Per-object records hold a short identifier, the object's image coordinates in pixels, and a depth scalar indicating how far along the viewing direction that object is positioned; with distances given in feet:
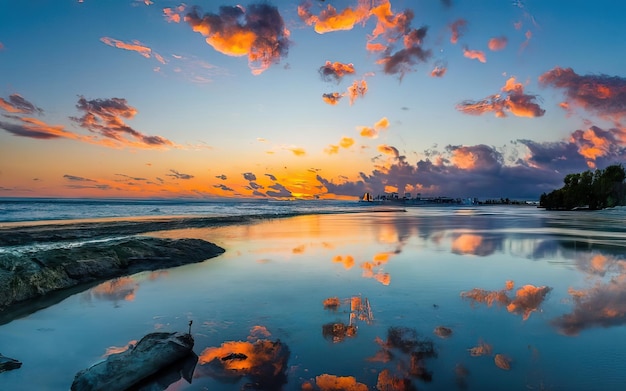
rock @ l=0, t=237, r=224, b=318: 25.72
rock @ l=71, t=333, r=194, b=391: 13.01
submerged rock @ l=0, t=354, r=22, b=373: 14.44
